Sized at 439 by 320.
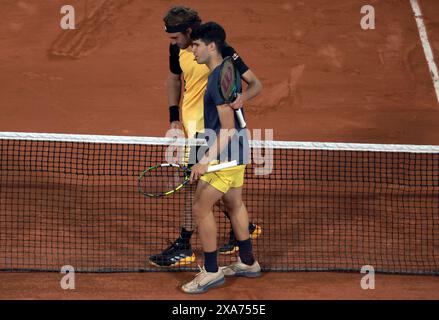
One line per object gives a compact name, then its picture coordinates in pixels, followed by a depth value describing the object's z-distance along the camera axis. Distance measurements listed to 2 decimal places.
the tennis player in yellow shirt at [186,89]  15.13
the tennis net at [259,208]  16.87
